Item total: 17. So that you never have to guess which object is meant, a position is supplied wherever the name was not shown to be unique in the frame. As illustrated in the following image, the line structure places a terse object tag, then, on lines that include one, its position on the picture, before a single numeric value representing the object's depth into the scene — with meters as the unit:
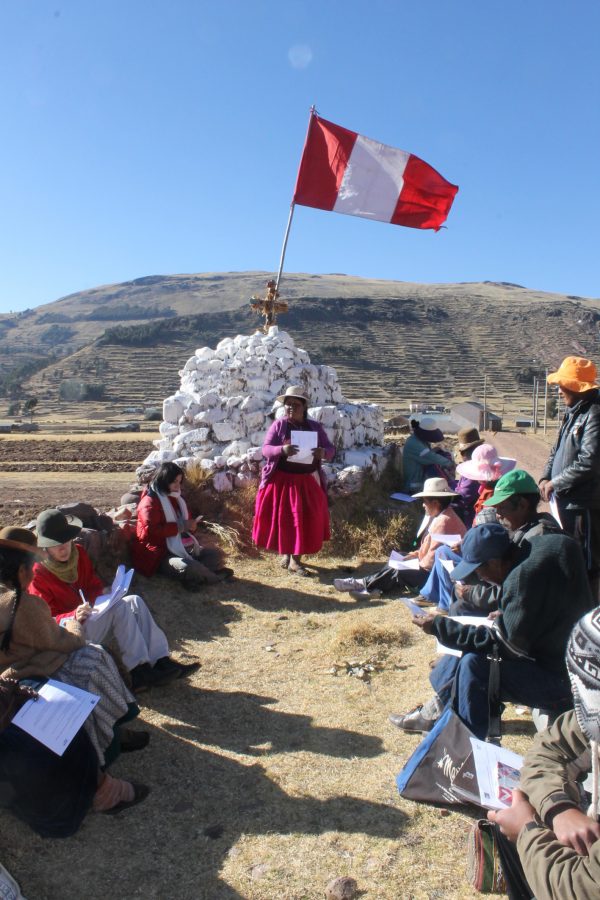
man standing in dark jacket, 4.05
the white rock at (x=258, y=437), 7.86
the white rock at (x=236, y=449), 7.77
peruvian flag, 7.99
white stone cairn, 7.64
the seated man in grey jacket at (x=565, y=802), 1.63
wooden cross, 8.26
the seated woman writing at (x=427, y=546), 4.91
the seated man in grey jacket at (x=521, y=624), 2.76
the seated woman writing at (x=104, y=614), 3.63
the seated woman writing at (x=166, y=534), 5.47
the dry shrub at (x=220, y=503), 7.10
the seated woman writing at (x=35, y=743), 2.60
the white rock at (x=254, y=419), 7.90
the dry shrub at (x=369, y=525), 6.91
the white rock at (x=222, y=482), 7.49
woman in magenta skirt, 6.26
